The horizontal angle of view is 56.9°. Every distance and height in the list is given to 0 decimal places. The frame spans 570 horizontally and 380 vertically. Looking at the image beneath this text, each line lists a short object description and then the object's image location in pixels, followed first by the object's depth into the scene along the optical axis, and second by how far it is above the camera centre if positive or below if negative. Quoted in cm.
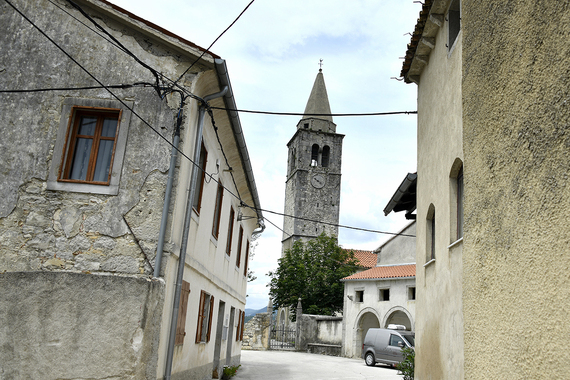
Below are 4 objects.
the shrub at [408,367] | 1165 -57
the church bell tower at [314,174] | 5709 +1731
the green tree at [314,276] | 4600 +497
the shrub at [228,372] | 1515 -130
